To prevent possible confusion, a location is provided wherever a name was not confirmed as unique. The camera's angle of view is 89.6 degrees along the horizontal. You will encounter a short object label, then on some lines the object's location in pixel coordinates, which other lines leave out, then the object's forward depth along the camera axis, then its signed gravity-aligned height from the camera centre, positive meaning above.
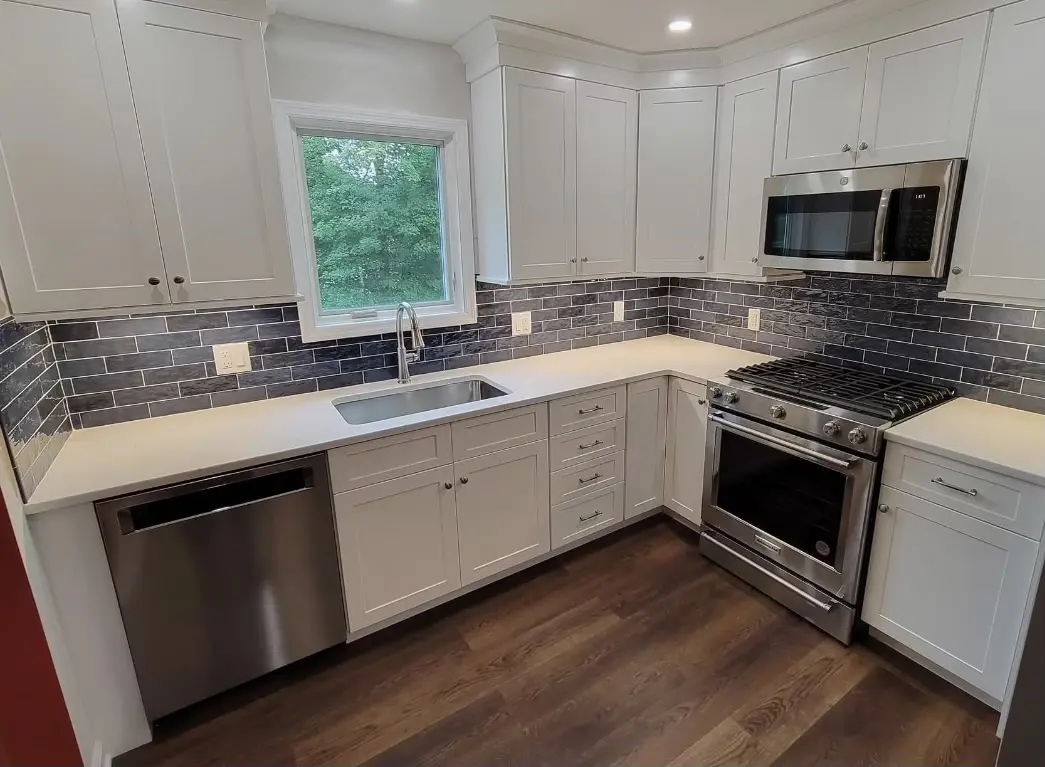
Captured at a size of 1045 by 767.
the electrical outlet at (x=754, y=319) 2.93 -0.38
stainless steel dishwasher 1.63 -1.01
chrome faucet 2.38 -0.37
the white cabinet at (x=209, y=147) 1.62 +0.37
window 2.24 +0.19
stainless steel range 1.97 -0.91
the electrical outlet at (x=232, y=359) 2.15 -0.38
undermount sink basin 2.36 -0.66
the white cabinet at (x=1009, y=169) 1.65 +0.23
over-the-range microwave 1.87 +0.10
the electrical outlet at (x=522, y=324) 2.87 -0.37
